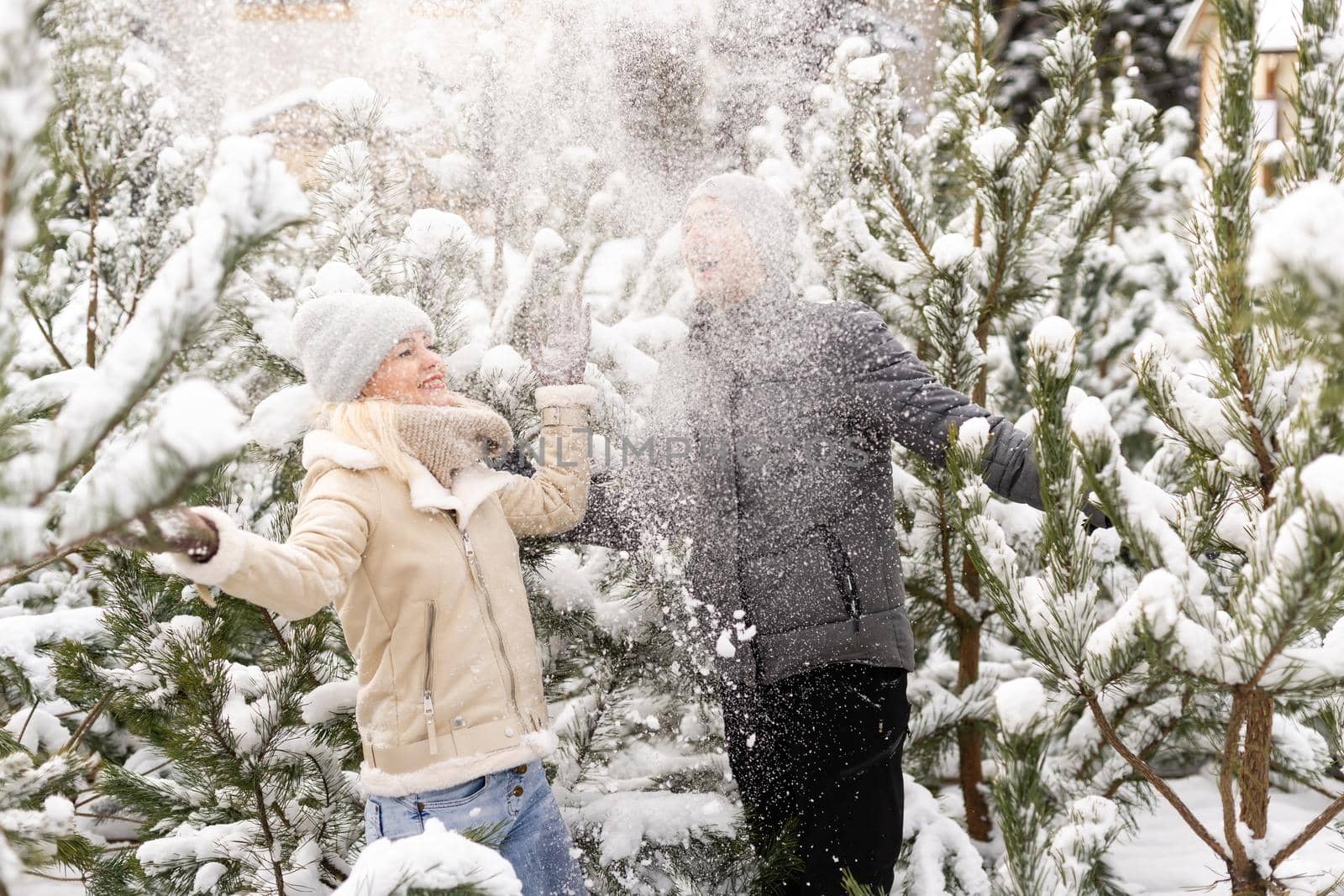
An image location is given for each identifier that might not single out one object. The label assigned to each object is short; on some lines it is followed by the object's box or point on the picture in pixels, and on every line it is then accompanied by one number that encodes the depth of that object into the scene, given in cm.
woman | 183
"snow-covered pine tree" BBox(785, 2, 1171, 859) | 267
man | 217
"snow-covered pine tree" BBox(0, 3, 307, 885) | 88
